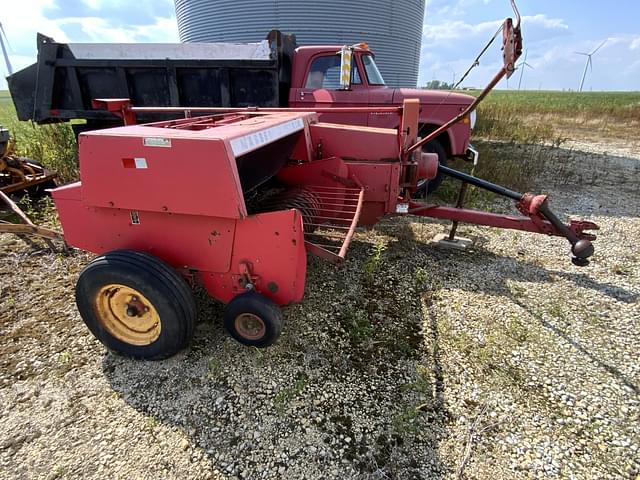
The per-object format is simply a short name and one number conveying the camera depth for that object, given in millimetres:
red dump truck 5453
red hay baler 2047
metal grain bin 10352
